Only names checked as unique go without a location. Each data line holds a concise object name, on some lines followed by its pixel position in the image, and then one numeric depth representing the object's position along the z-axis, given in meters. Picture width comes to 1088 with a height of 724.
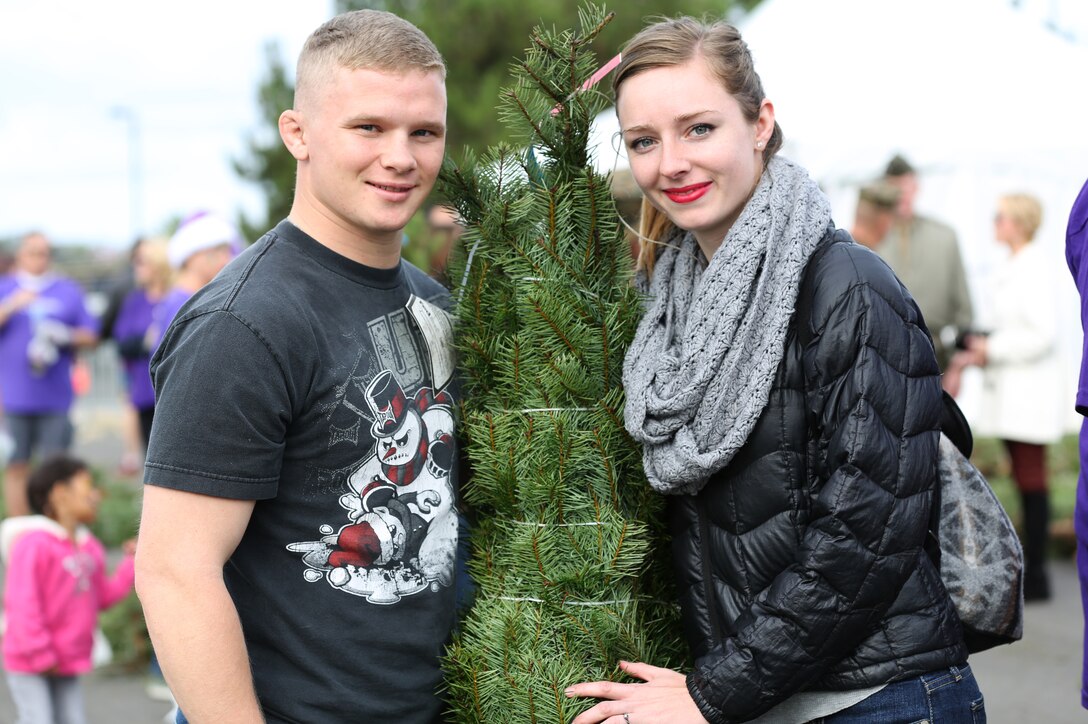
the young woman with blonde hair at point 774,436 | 1.90
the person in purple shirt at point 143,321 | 7.15
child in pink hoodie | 4.17
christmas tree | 2.10
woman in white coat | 6.14
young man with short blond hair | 1.86
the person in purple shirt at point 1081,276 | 2.27
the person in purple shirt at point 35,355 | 7.81
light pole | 38.25
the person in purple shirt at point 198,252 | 4.98
